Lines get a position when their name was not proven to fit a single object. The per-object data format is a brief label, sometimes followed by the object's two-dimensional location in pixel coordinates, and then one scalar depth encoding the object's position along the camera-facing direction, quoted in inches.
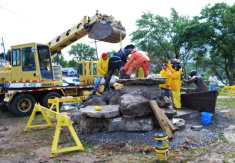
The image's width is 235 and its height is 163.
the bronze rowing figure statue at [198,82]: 254.4
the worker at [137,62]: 229.8
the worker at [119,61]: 254.0
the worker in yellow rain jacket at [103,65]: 256.5
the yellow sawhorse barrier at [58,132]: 149.3
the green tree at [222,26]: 696.4
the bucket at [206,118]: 209.5
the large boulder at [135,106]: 173.9
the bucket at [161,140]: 128.7
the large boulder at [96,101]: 233.3
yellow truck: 316.5
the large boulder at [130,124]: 176.4
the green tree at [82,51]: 1638.8
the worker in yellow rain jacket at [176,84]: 246.4
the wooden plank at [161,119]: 163.6
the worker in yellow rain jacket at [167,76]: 253.4
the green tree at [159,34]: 890.7
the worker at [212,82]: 482.6
